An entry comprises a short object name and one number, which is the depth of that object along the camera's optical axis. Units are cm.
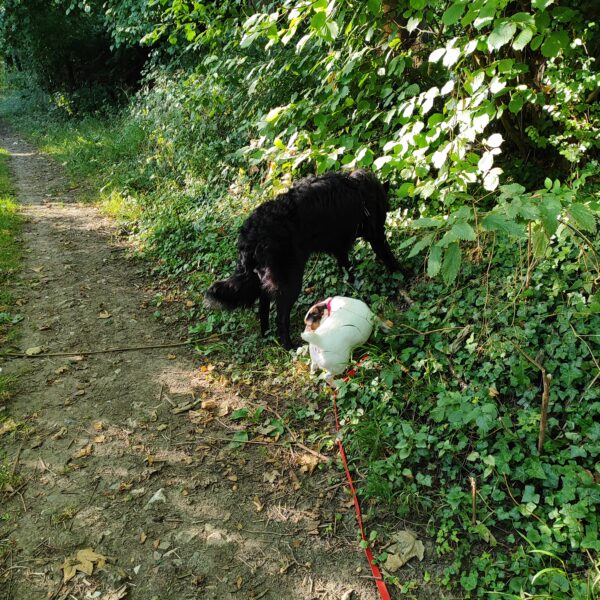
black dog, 372
